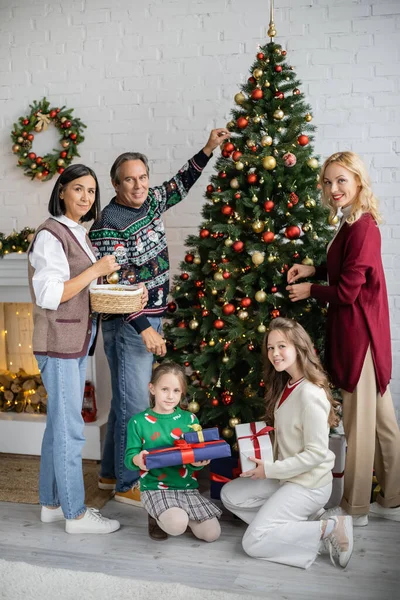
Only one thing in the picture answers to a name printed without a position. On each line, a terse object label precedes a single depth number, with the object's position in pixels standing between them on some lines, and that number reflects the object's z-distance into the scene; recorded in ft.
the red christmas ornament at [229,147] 10.28
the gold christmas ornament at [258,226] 9.84
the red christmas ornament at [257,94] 10.05
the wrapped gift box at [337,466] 10.51
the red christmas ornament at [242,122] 10.10
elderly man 10.44
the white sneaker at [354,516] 9.98
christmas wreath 13.75
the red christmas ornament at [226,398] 10.36
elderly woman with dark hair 9.25
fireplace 13.52
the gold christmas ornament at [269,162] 9.73
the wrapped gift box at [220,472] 10.69
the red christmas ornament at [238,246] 9.96
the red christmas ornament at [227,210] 10.12
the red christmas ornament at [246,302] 9.94
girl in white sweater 8.91
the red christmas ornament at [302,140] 10.01
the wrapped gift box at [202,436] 9.68
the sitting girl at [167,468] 9.60
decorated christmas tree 9.95
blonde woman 9.57
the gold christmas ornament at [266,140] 9.87
